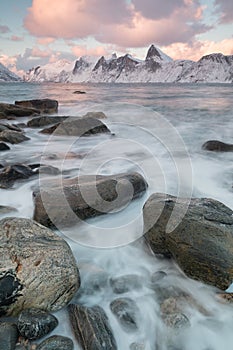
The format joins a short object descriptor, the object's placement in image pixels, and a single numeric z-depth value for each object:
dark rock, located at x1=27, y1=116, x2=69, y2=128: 10.97
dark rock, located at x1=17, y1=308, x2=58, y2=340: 1.98
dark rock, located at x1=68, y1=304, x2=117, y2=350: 1.94
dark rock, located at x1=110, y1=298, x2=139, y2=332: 2.23
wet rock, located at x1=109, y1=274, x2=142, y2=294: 2.60
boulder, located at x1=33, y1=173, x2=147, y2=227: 3.48
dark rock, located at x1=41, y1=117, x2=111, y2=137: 9.45
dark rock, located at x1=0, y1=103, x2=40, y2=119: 12.80
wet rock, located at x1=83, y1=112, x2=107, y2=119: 13.12
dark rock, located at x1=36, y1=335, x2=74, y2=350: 1.91
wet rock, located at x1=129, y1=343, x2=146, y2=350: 2.05
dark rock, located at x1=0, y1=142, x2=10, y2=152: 7.15
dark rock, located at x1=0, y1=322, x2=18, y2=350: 1.90
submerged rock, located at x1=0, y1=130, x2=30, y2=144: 8.07
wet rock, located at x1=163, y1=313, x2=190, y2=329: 2.20
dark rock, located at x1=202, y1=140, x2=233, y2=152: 7.36
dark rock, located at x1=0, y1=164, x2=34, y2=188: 4.72
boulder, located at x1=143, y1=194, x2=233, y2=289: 2.51
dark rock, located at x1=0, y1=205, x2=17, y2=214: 3.95
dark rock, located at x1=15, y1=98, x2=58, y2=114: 15.33
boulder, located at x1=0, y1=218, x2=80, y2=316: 2.17
